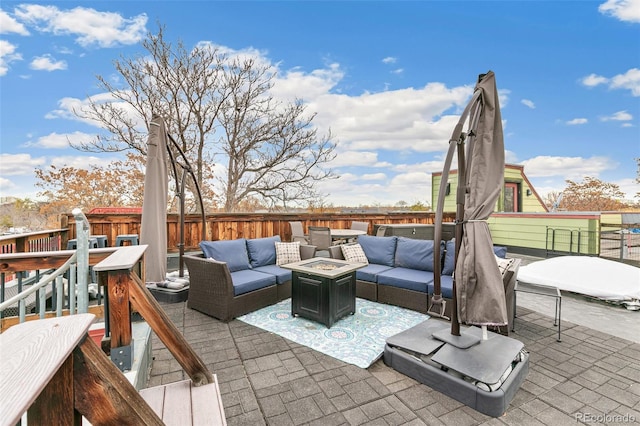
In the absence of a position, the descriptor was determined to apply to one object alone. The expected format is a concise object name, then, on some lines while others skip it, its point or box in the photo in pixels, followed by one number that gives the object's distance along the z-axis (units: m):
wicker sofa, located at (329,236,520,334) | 3.79
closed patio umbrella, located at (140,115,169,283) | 3.78
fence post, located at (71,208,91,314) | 1.67
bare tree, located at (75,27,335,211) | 7.96
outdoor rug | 3.04
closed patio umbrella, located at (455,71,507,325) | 2.24
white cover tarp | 4.55
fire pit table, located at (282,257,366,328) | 3.61
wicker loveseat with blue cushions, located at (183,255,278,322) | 3.77
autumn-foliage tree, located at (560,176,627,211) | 15.06
